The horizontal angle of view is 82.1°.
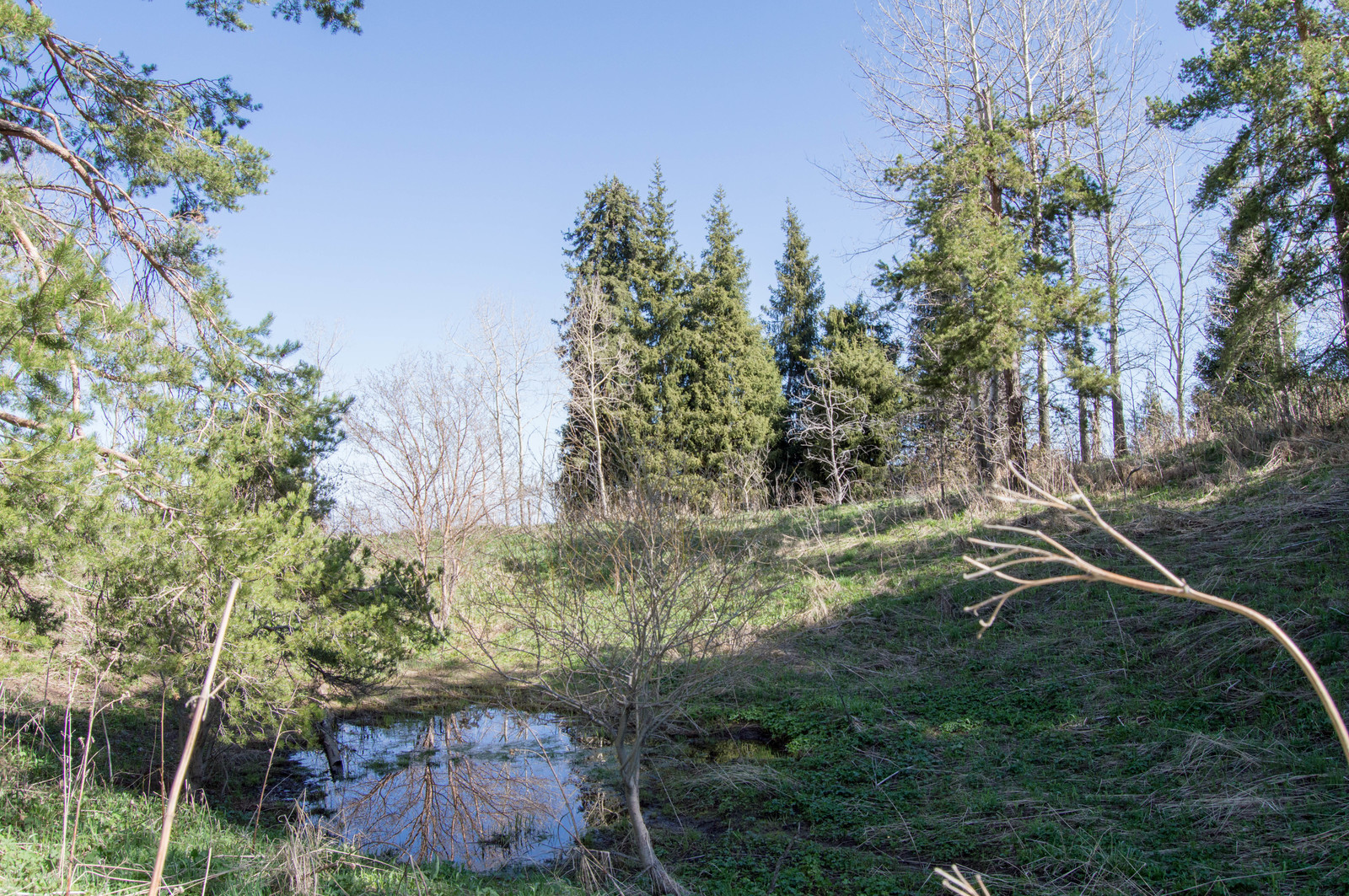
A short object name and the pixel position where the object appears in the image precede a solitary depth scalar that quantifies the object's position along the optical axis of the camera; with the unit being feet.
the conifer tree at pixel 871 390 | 69.56
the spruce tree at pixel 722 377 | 78.54
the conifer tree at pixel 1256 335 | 35.83
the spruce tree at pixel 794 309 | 89.25
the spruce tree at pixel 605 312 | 78.18
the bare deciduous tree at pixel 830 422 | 64.45
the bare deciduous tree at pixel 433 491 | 42.93
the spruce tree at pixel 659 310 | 80.59
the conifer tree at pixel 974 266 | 41.91
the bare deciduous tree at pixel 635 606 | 17.76
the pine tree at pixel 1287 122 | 33.37
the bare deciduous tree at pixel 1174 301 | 66.90
